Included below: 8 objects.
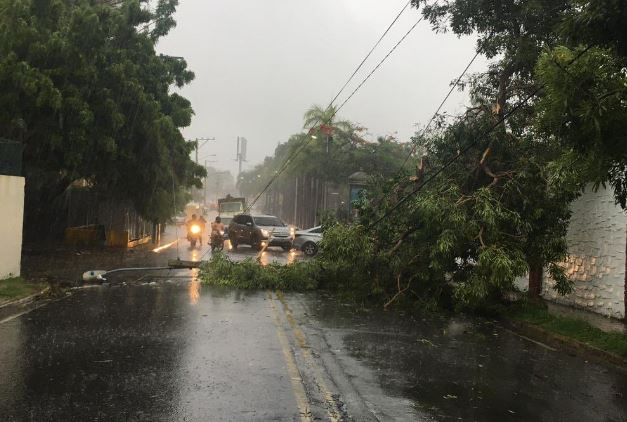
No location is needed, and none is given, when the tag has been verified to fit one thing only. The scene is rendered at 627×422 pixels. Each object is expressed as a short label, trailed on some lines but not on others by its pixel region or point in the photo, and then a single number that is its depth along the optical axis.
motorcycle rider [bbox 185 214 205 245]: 28.58
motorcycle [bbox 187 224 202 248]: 28.75
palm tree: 42.41
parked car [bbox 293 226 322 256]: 27.66
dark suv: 28.77
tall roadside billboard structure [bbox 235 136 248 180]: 123.31
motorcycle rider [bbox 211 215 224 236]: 25.36
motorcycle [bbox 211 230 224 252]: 25.23
